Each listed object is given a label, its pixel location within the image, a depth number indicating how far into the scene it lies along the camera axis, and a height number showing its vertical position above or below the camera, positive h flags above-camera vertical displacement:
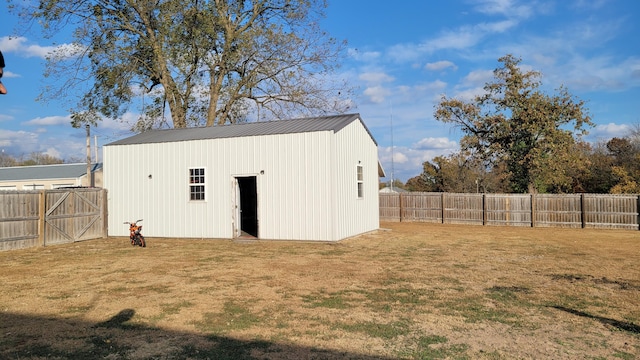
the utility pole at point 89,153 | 32.41 +2.81
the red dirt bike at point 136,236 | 13.77 -1.42
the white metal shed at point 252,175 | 13.75 +0.34
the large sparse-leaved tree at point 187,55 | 22.61 +7.11
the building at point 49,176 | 34.69 +1.26
